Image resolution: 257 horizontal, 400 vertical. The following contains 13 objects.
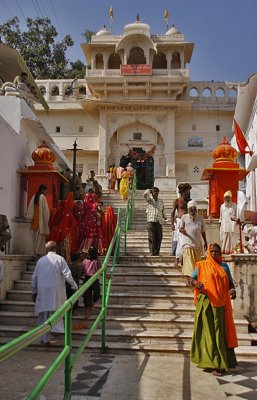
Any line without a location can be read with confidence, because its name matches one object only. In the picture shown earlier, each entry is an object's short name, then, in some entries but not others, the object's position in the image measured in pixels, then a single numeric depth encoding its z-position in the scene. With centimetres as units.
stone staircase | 634
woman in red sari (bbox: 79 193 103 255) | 970
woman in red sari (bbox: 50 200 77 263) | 866
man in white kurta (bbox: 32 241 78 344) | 636
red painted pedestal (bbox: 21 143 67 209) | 1072
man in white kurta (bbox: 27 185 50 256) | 962
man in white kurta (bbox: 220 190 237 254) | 891
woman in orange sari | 530
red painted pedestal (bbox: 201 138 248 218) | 1032
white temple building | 2634
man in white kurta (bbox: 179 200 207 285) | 793
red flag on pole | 1670
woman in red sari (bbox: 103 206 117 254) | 1080
